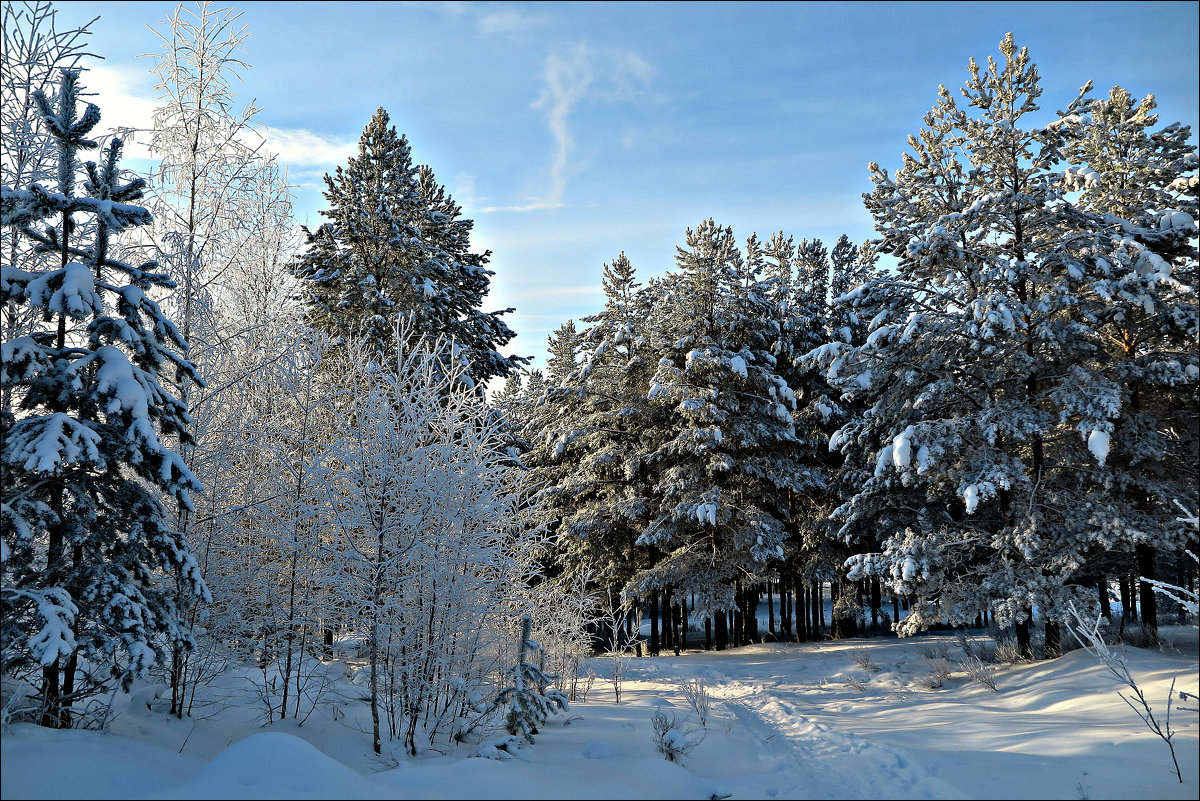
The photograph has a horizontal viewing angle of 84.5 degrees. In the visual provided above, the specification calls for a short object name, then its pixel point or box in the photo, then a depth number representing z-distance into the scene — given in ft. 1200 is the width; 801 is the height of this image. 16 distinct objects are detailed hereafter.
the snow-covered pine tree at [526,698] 23.67
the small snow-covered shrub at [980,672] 32.18
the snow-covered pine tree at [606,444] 68.28
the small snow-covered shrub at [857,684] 40.93
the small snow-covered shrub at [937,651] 45.61
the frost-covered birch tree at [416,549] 22.07
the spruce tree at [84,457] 17.62
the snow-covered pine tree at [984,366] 38.91
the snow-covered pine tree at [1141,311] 32.96
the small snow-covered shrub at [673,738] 22.24
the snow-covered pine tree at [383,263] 56.18
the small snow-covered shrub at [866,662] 47.22
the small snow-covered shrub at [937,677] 38.04
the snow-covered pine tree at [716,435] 61.41
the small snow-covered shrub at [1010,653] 39.79
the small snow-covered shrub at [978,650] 42.80
